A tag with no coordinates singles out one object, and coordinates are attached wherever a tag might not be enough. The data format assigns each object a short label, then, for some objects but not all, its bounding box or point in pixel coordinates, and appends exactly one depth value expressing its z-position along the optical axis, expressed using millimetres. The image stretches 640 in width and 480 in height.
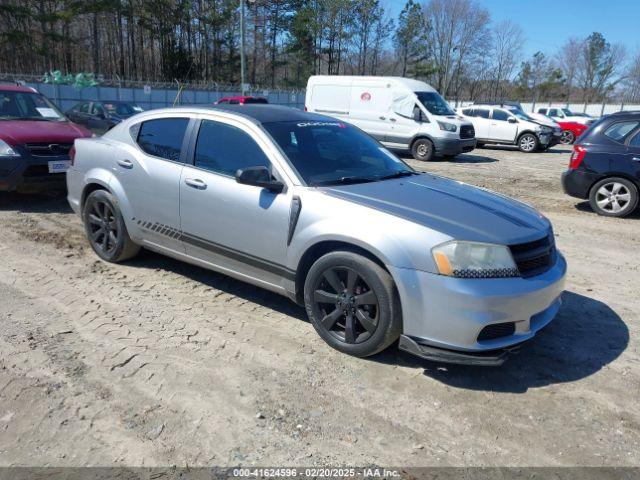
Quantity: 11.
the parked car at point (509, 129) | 19469
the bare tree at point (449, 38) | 67750
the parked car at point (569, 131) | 24047
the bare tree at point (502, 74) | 72938
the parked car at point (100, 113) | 17125
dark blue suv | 8125
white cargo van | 15656
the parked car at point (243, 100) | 23422
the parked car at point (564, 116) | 24656
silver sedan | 3143
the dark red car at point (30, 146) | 7031
